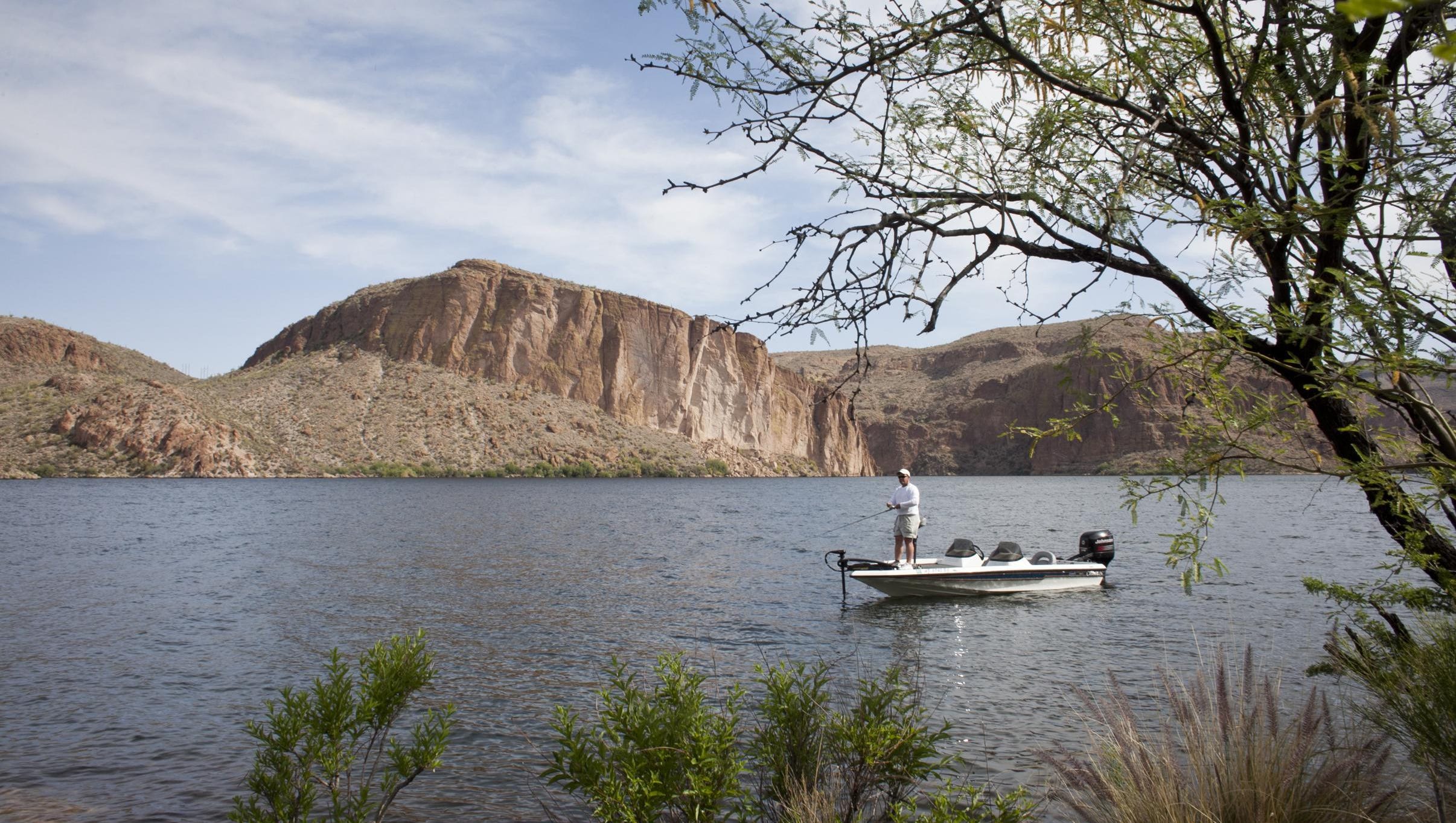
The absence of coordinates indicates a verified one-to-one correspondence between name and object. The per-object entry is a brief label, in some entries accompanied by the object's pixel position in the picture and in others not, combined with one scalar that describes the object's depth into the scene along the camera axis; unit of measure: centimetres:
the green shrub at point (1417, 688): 562
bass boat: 1980
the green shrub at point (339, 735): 530
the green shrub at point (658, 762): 485
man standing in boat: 1952
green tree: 426
